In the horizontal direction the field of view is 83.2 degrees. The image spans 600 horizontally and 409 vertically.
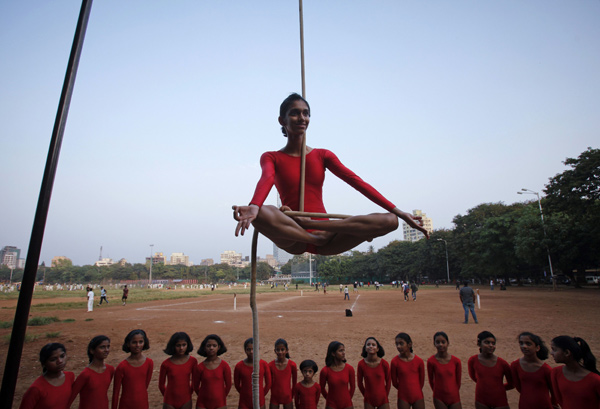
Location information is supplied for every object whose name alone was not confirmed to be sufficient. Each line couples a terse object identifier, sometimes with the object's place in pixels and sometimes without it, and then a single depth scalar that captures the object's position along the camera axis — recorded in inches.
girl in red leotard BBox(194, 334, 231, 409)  162.4
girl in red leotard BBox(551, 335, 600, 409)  131.9
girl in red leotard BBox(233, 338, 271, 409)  168.4
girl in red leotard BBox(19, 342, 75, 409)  130.4
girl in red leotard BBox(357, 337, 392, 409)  167.2
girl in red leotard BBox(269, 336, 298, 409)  176.1
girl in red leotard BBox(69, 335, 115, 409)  144.6
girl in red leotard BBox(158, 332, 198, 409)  157.8
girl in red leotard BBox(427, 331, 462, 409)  164.2
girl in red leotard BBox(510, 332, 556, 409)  149.9
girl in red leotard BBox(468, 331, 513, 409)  158.4
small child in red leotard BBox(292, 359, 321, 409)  170.9
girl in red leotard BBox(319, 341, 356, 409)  168.1
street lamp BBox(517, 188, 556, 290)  1153.2
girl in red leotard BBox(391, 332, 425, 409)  167.6
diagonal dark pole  85.7
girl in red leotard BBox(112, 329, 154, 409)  152.6
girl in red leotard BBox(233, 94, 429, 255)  84.8
